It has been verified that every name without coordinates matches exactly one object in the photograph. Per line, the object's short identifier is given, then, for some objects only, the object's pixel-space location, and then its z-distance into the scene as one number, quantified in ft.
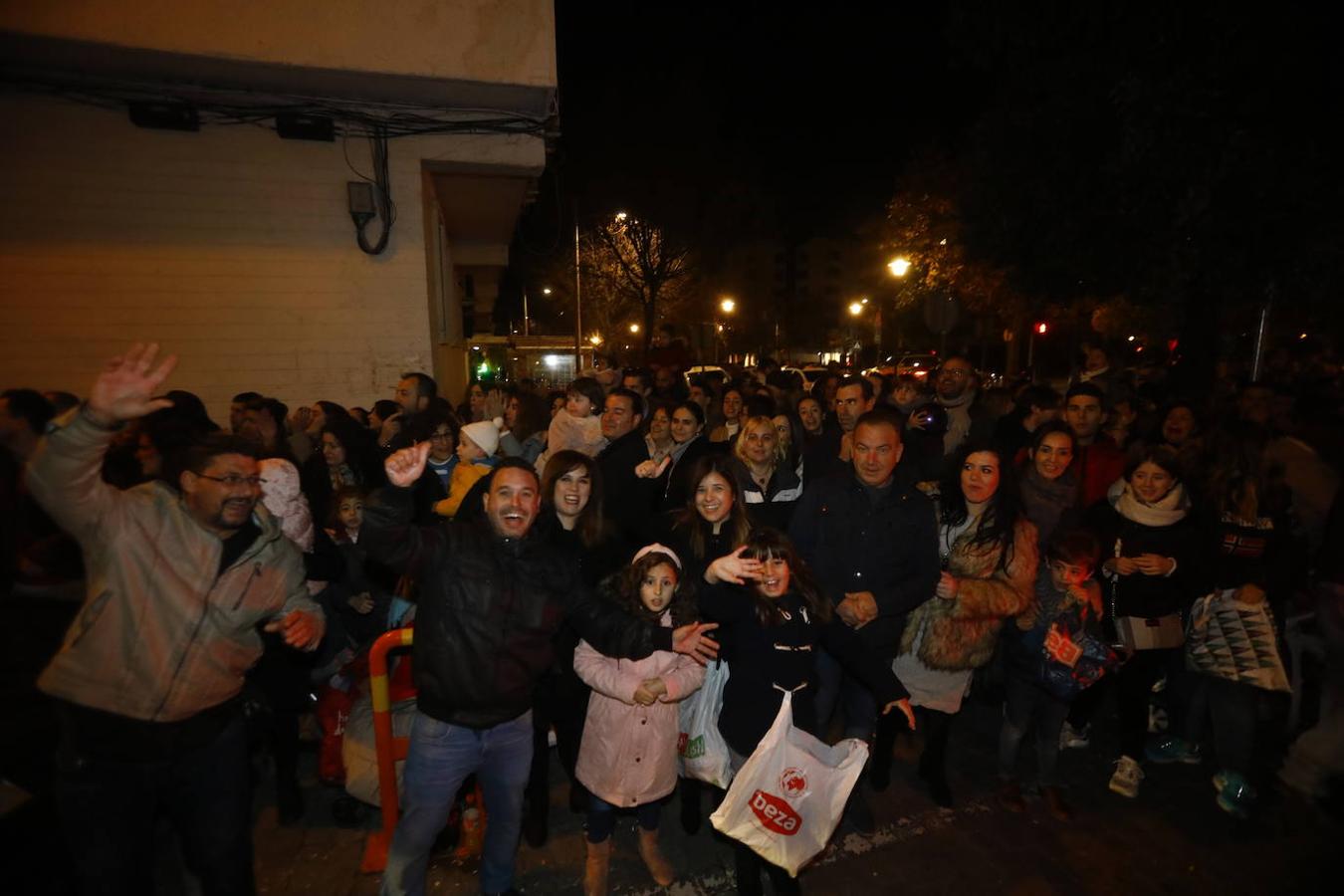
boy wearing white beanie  14.37
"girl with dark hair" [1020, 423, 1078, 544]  14.43
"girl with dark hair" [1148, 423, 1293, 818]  12.89
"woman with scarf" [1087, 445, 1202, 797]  13.14
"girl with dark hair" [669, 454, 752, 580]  11.97
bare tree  85.18
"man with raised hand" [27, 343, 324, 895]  7.26
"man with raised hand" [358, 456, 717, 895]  8.87
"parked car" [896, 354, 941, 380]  105.12
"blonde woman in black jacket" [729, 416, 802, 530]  14.90
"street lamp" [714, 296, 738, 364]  123.81
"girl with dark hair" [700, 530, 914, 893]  10.57
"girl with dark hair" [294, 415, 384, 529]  16.31
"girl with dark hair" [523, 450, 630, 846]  11.65
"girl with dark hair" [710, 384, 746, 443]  22.70
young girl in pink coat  10.27
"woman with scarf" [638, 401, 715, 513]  15.99
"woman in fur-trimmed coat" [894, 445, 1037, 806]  12.74
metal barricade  10.57
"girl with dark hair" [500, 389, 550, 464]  20.29
